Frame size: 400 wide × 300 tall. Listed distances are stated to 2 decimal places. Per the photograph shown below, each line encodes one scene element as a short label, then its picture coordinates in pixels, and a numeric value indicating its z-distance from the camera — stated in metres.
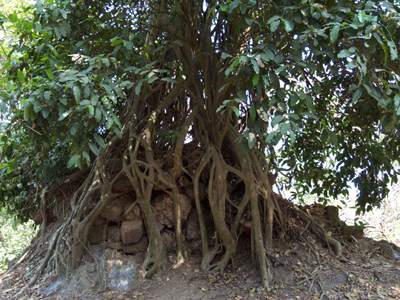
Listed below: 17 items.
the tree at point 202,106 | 2.95
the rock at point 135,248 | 4.96
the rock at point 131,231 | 4.94
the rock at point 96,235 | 5.09
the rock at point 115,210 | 5.08
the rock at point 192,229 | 5.12
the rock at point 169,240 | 4.98
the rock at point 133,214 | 5.02
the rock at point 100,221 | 5.11
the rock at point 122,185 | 5.07
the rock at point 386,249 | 5.39
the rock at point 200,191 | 5.14
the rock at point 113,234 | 5.05
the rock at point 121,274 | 4.62
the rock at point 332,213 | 5.80
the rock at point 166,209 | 5.07
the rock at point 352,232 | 5.58
